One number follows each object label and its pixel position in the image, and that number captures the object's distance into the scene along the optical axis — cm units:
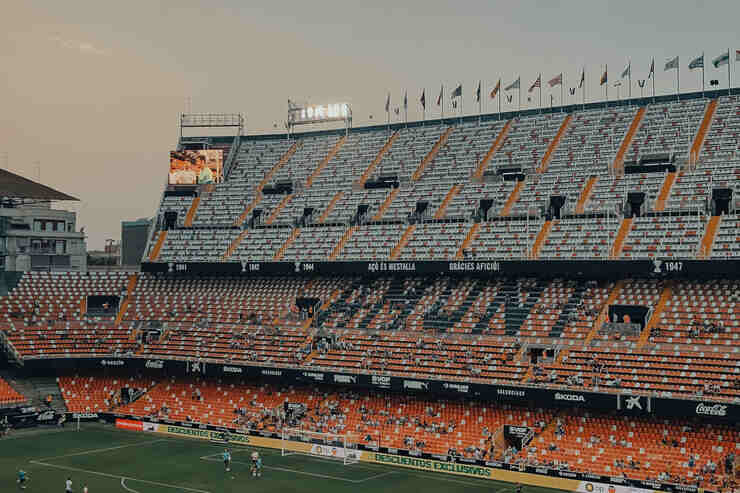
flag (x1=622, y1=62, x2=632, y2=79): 8250
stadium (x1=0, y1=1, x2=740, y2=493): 5709
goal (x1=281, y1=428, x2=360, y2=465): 6305
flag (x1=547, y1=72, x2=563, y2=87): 8650
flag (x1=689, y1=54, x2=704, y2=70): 8081
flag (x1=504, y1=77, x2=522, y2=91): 8850
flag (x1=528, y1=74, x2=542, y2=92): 8744
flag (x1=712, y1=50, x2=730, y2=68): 7869
